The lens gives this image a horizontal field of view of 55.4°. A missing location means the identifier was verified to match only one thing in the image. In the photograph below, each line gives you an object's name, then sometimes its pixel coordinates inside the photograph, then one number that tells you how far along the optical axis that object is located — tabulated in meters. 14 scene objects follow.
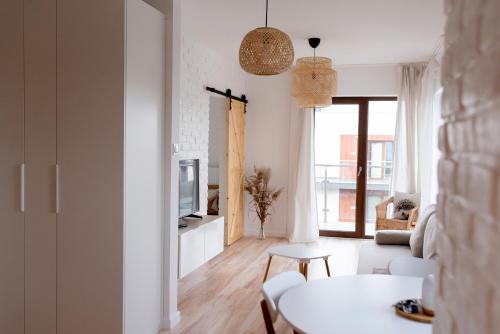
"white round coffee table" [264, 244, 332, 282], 4.25
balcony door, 7.17
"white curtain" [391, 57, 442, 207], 6.62
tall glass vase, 7.13
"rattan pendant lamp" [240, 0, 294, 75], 3.22
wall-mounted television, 5.05
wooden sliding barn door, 6.56
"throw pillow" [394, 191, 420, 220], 6.35
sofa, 3.93
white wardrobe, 2.95
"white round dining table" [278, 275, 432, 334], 1.94
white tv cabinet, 4.59
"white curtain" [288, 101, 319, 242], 7.04
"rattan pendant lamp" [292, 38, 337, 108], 4.99
